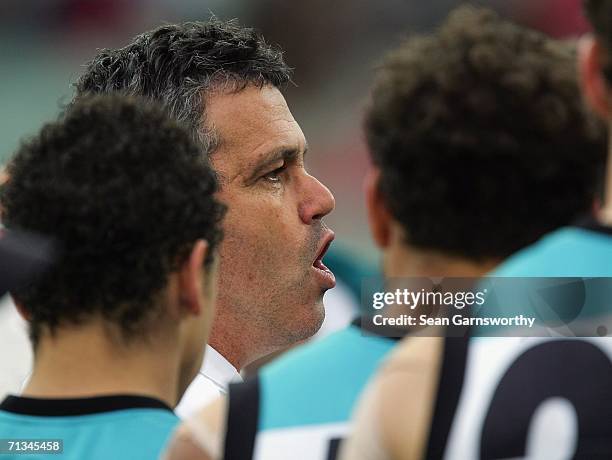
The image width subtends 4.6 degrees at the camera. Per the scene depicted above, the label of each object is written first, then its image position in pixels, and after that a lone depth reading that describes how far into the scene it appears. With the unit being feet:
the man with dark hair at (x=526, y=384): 20.68
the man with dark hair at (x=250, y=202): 23.32
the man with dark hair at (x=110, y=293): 21.19
